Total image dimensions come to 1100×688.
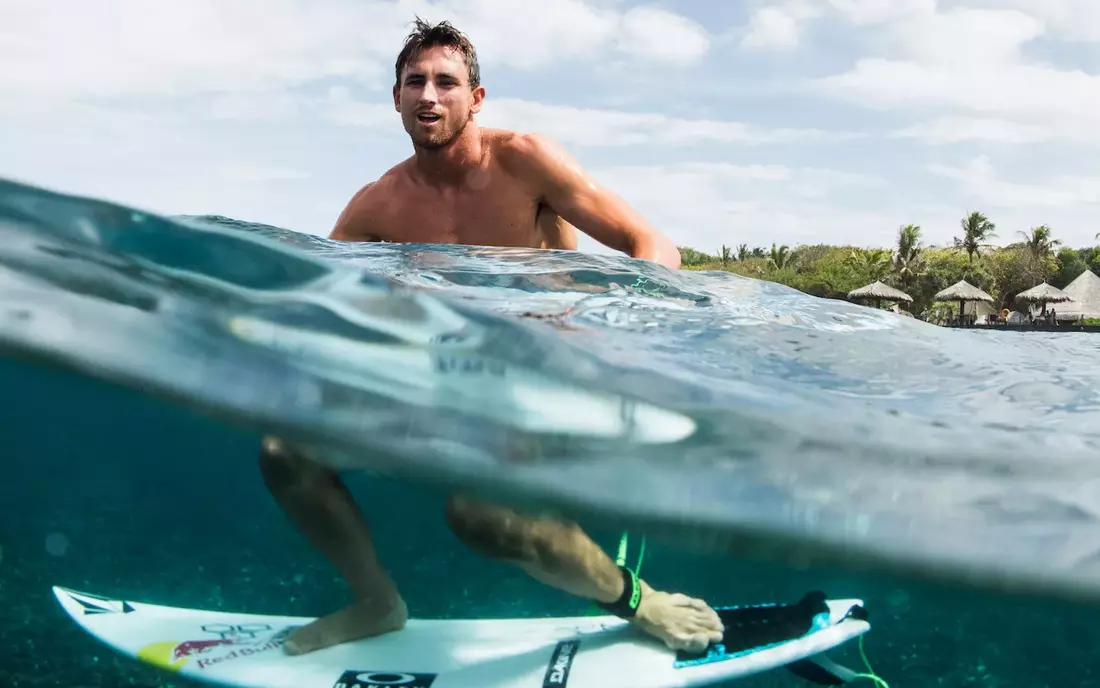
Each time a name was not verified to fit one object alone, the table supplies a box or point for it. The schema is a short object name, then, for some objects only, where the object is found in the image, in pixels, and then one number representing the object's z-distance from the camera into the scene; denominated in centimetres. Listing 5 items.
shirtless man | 288
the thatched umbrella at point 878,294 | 3594
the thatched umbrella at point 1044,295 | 3619
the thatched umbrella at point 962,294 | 3531
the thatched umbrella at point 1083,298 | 3878
